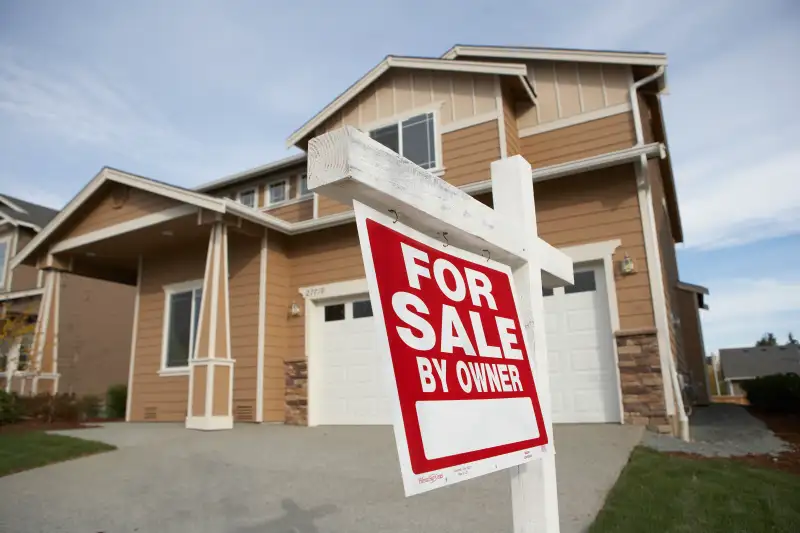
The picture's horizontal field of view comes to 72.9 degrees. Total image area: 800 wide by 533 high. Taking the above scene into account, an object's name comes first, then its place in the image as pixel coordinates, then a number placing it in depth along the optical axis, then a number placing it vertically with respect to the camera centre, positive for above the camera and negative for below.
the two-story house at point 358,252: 7.96 +2.39
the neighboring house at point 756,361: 32.53 +0.08
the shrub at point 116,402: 13.64 -0.52
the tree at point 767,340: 65.42 +2.68
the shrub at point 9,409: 9.11 -0.42
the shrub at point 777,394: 10.11 -0.61
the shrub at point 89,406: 10.52 -0.49
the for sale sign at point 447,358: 1.40 +0.04
